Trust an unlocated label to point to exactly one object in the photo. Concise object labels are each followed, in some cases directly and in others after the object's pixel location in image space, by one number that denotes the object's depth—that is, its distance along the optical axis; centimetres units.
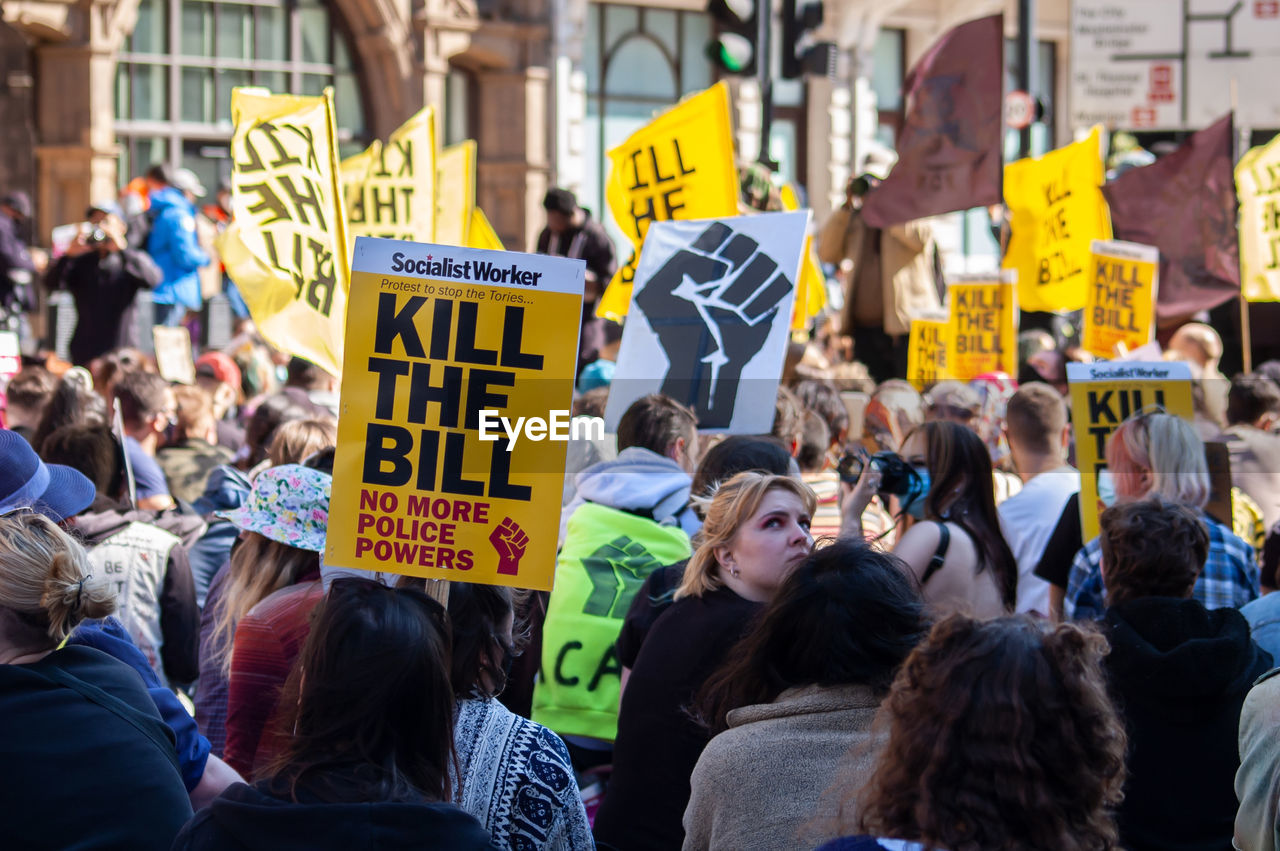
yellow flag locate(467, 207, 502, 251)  2081
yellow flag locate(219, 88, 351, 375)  1242
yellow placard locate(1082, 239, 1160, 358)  1887
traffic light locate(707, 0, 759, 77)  2125
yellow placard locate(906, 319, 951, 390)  1969
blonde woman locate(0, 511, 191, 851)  505
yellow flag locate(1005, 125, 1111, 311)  2072
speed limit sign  2344
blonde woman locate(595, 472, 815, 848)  675
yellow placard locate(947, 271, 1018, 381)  1889
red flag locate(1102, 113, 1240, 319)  1952
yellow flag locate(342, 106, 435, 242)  1647
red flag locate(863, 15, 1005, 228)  1814
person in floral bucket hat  723
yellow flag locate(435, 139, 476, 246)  1922
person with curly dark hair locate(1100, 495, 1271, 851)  687
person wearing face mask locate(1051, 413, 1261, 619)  868
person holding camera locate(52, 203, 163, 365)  2242
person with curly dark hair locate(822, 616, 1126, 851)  389
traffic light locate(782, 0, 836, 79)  2252
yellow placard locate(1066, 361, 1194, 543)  1070
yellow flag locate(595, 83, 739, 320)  1512
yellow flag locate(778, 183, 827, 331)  1786
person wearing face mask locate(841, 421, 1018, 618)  859
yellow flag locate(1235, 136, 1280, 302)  2008
